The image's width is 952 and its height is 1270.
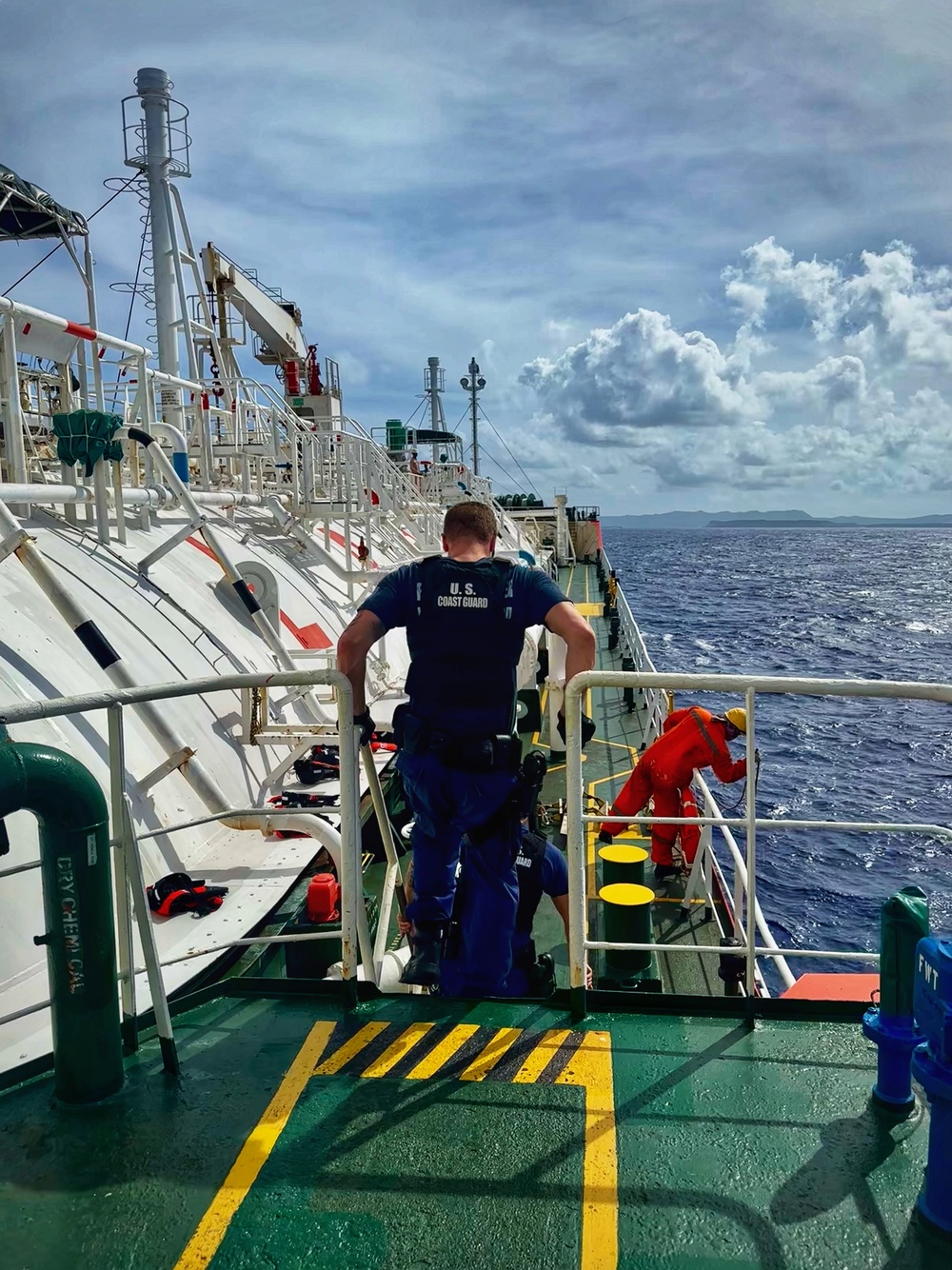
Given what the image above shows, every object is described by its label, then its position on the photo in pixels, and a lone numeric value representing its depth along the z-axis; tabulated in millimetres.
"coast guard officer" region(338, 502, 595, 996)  3789
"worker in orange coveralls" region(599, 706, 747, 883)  8156
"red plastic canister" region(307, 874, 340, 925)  5395
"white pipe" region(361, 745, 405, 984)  3998
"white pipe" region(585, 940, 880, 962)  3121
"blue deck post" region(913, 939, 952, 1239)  2309
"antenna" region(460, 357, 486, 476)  62625
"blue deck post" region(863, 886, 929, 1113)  2744
